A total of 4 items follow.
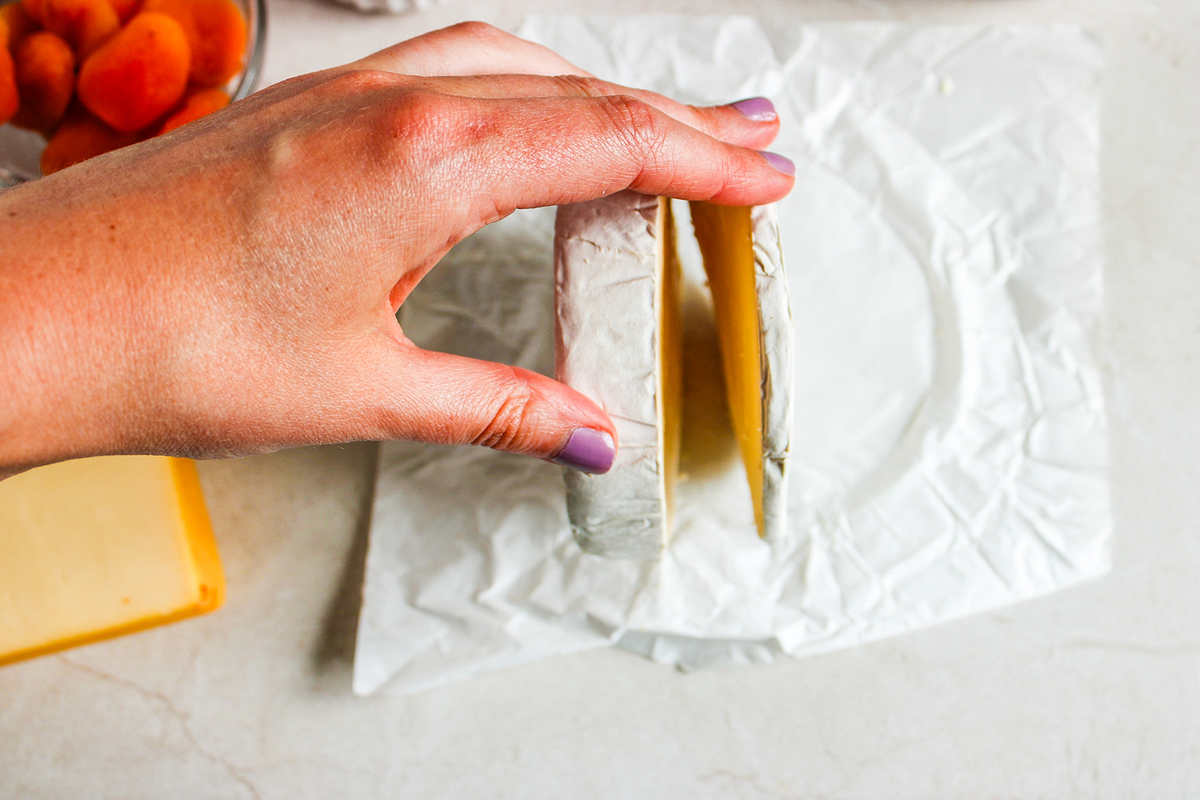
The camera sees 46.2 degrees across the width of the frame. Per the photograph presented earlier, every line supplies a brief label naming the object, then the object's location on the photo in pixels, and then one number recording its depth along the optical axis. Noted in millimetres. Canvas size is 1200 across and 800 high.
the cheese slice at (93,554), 392
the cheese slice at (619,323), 330
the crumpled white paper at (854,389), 400
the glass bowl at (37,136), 408
